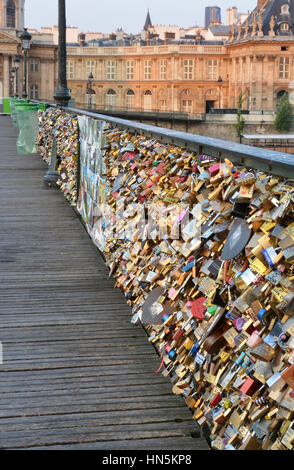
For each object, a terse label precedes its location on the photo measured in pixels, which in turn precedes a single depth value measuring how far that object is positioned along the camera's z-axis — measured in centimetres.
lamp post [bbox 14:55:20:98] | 4634
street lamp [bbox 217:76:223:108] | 10281
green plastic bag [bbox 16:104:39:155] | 2053
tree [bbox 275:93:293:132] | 8588
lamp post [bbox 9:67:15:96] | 9441
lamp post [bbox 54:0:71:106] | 1673
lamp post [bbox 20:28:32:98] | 3275
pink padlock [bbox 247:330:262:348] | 366
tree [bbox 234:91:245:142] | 8688
